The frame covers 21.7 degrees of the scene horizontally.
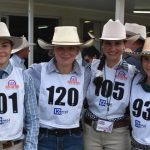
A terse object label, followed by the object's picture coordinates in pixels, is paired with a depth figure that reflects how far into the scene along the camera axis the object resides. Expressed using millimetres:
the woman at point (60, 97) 2852
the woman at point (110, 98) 2996
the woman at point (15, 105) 2447
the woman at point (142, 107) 2783
